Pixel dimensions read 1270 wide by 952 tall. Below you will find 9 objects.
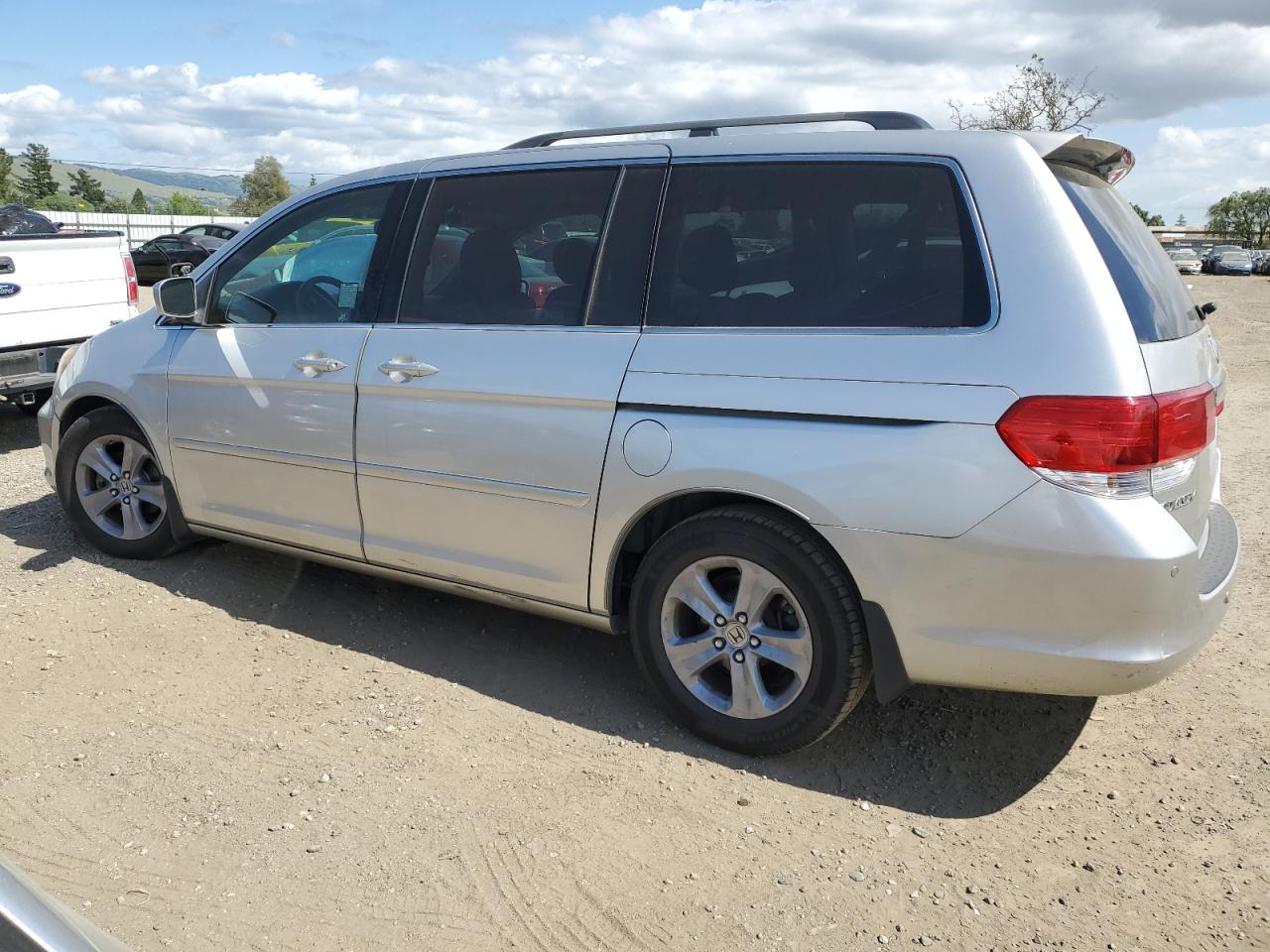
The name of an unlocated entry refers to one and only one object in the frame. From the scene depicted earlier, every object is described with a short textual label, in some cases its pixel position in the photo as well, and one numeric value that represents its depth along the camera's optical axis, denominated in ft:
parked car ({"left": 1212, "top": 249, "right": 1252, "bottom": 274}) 156.46
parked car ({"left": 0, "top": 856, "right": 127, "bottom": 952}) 4.14
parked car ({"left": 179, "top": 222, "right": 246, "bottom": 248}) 82.75
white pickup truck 23.71
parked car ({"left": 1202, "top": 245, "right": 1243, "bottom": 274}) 161.27
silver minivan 9.32
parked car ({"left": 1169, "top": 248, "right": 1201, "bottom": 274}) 147.74
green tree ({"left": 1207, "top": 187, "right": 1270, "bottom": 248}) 303.27
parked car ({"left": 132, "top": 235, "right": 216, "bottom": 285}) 76.84
